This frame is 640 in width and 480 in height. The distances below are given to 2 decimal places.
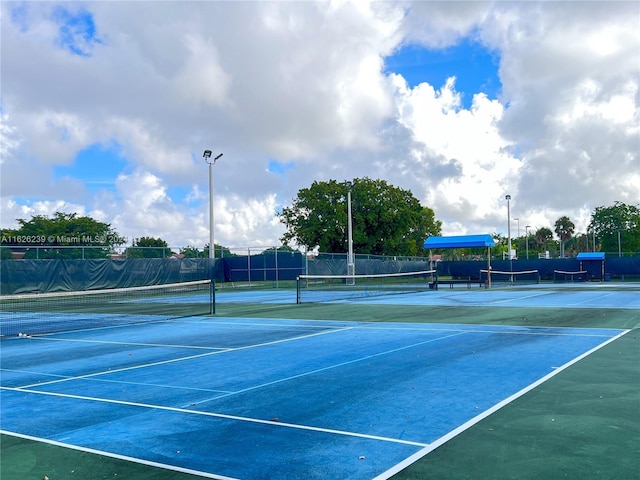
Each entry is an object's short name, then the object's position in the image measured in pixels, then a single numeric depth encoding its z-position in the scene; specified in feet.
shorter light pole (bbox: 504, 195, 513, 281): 172.00
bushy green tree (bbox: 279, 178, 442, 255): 197.16
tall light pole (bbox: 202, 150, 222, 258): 122.89
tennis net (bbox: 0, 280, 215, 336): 56.70
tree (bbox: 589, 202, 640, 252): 251.80
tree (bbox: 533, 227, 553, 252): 397.60
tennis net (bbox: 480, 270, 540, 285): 160.66
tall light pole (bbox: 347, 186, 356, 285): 135.23
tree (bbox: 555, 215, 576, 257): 359.87
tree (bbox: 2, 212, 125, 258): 216.95
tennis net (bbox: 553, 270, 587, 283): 162.30
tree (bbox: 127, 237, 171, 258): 116.25
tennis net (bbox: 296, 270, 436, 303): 91.15
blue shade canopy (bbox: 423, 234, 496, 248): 117.29
